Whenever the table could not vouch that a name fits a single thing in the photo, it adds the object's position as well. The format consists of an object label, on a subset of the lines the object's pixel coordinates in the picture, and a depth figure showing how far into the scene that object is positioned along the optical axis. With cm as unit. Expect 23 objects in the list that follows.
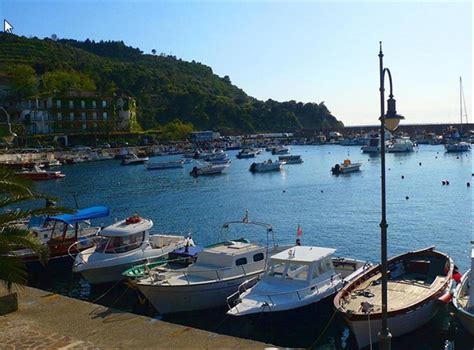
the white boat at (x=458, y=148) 11984
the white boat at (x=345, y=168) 8169
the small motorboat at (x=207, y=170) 8396
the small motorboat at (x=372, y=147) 12538
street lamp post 925
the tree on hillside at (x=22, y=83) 13000
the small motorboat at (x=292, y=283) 1781
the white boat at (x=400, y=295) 1633
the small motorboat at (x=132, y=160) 10594
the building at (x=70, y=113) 12706
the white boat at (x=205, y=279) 1970
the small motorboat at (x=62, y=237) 2583
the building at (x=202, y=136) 16265
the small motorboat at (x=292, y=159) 10481
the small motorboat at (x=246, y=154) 12181
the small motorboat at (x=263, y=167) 8856
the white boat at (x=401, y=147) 12694
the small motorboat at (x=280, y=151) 12825
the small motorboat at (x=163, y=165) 9625
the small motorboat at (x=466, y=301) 1617
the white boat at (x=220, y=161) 9787
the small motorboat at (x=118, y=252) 2341
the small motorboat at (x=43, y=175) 8031
